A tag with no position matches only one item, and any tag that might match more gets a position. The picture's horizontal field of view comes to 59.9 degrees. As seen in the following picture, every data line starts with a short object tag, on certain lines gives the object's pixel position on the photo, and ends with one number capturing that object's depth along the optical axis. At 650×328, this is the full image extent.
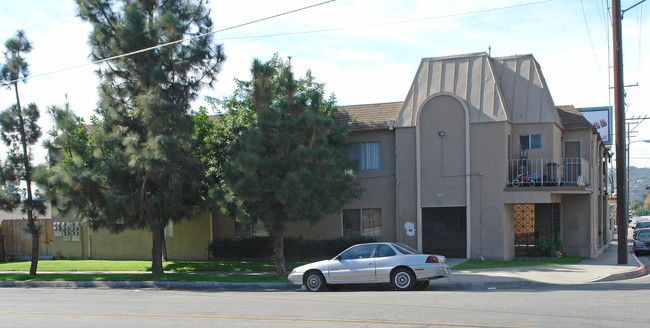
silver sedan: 14.52
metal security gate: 23.48
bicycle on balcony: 20.84
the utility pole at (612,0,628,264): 19.52
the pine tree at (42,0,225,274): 18.14
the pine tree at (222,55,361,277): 16.86
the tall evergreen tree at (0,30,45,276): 20.27
